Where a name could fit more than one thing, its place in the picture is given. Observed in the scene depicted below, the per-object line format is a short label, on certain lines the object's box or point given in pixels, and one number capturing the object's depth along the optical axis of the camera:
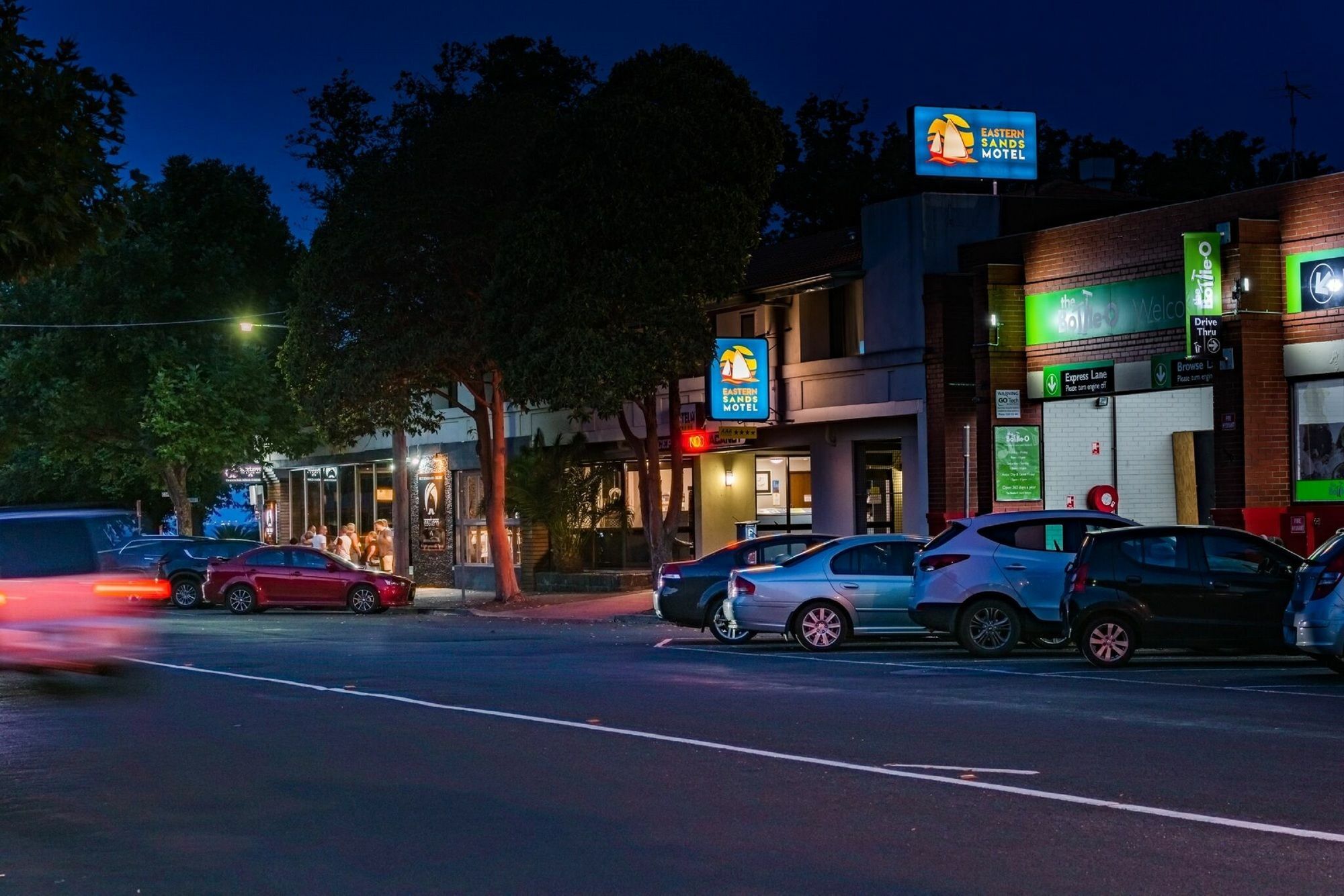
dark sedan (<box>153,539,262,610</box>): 38.50
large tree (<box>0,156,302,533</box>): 47.91
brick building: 25.55
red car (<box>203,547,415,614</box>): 35.00
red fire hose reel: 30.02
